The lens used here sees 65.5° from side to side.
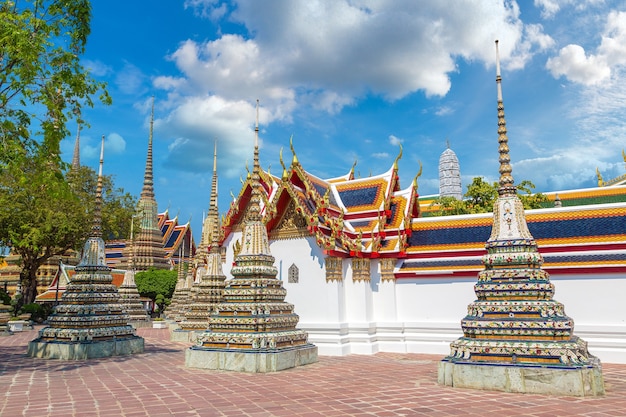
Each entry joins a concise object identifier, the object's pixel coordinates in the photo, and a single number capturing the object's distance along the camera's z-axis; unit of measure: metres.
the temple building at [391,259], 13.77
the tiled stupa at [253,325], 10.52
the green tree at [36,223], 27.64
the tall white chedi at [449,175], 60.50
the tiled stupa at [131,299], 27.03
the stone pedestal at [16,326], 23.70
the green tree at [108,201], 30.28
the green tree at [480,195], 27.09
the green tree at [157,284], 39.81
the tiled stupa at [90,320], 13.08
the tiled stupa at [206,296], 17.95
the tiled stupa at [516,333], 7.80
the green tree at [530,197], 26.77
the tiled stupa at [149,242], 46.91
